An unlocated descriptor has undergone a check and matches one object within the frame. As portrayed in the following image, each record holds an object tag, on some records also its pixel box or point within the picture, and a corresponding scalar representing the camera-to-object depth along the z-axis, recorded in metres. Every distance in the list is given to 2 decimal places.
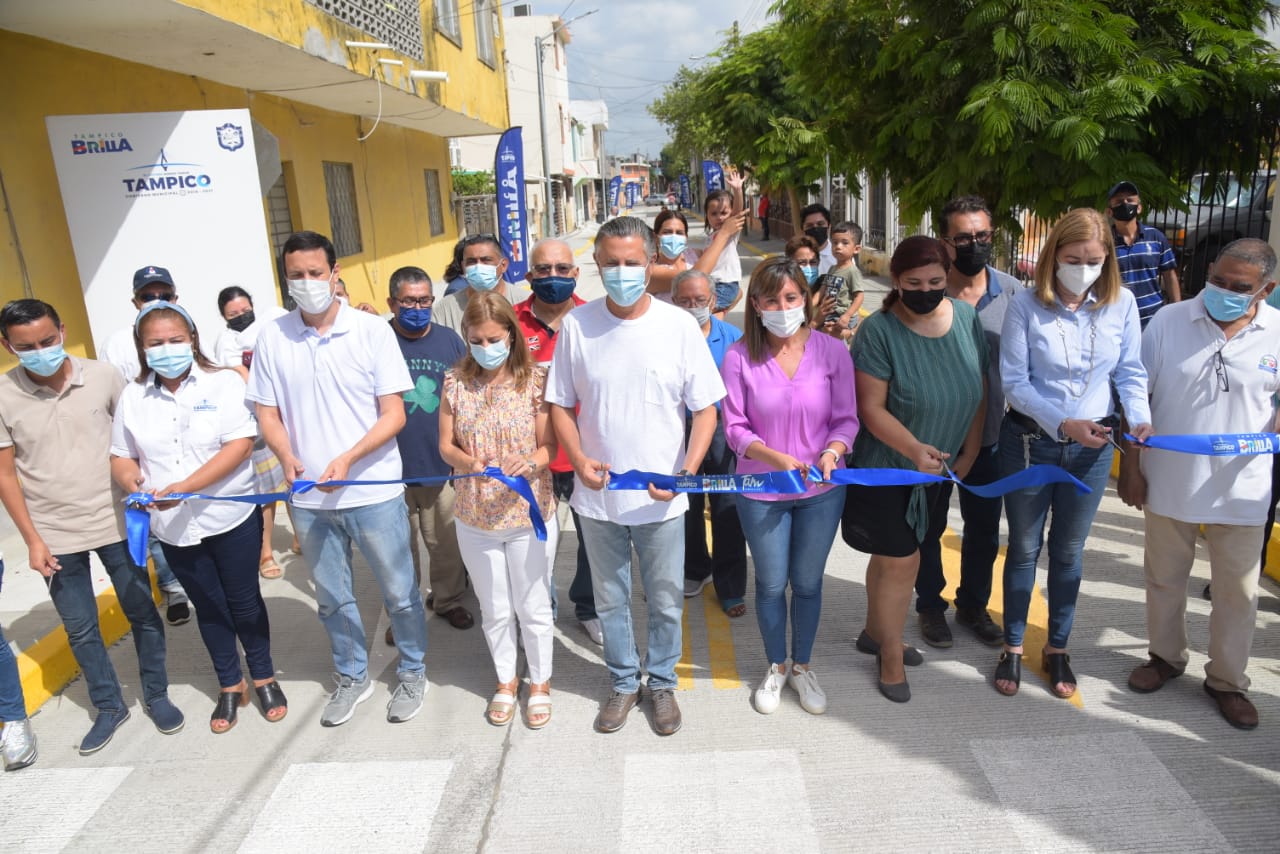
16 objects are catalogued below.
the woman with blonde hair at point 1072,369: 3.20
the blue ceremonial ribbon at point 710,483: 3.14
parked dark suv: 6.61
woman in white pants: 3.31
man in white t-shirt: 3.12
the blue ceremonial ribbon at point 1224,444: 3.15
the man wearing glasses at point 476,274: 4.54
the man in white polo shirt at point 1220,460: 3.16
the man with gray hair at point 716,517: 4.24
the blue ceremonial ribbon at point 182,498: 3.27
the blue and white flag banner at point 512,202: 14.84
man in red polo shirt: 3.94
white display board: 5.95
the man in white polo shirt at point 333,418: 3.31
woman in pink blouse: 3.19
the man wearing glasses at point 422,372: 4.00
